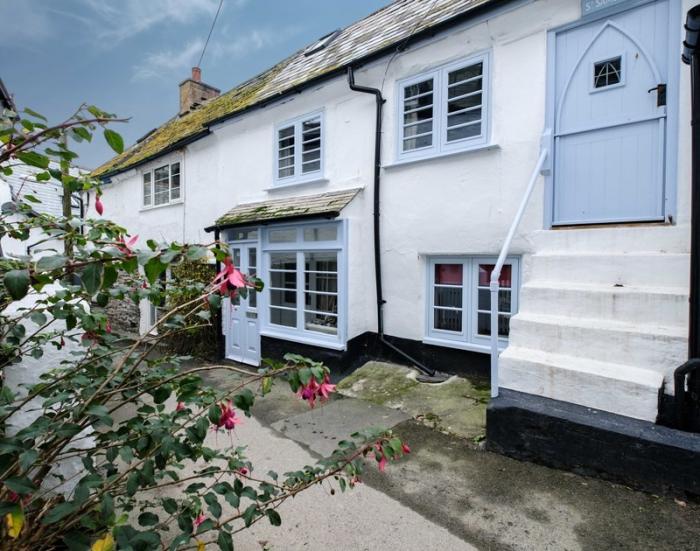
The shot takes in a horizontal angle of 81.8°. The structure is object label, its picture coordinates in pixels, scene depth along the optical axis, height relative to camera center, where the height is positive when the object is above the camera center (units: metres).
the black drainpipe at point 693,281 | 3.39 -0.21
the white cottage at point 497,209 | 3.86 +0.77
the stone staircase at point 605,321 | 3.70 -0.65
